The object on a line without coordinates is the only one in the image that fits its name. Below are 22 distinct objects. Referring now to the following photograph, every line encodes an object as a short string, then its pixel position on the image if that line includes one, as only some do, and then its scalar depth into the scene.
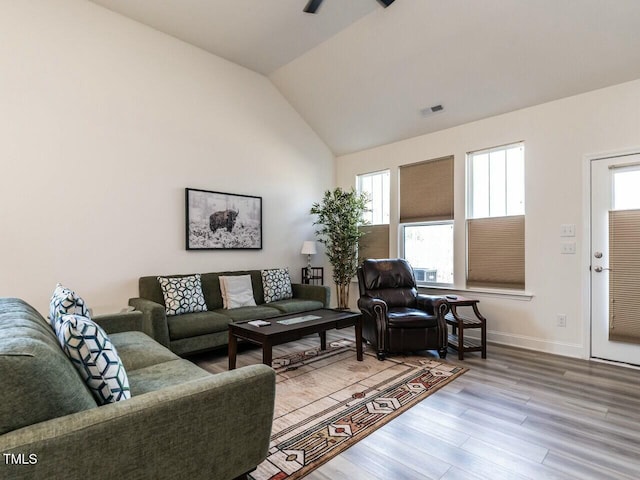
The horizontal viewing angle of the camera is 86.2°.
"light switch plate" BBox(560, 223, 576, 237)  3.63
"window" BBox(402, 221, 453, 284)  4.69
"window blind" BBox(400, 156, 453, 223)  4.66
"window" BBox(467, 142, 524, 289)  4.04
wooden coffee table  2.78
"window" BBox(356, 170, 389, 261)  5.44
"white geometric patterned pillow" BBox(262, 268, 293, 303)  4.59
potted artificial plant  5.20
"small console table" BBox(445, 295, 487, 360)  3.53
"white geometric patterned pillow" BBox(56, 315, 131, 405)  1.32
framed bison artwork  4.25
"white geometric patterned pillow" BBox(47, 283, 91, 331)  1.91
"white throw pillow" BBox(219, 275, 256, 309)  4.16
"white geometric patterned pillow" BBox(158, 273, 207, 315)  3.66
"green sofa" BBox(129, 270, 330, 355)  3.22
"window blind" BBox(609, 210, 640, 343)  3.26
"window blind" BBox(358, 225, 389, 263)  5.41
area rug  1.93
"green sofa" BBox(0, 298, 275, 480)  0.96
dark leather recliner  3.53
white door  3.32
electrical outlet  3.67
